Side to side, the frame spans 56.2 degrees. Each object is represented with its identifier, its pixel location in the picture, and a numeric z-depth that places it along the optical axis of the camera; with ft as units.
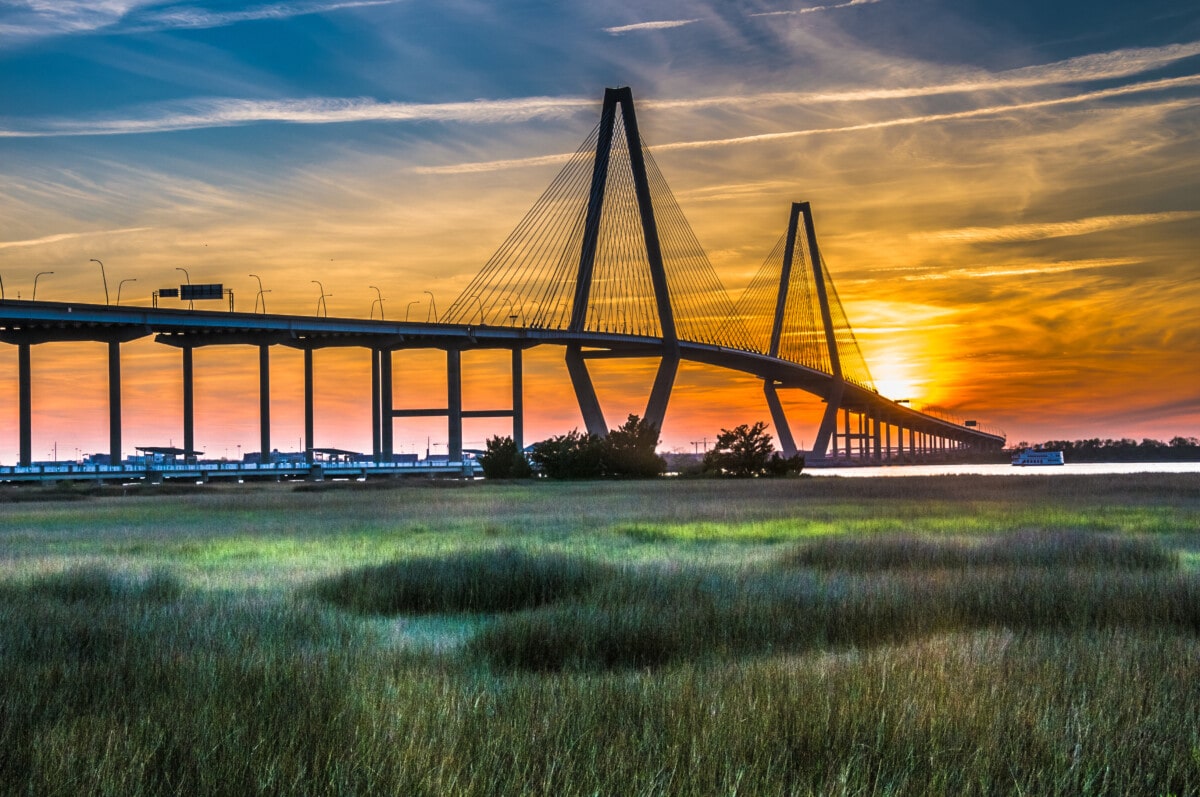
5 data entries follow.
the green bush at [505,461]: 261.03
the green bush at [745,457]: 256.93
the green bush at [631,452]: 253.85
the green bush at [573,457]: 248.11
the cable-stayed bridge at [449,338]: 258.16
